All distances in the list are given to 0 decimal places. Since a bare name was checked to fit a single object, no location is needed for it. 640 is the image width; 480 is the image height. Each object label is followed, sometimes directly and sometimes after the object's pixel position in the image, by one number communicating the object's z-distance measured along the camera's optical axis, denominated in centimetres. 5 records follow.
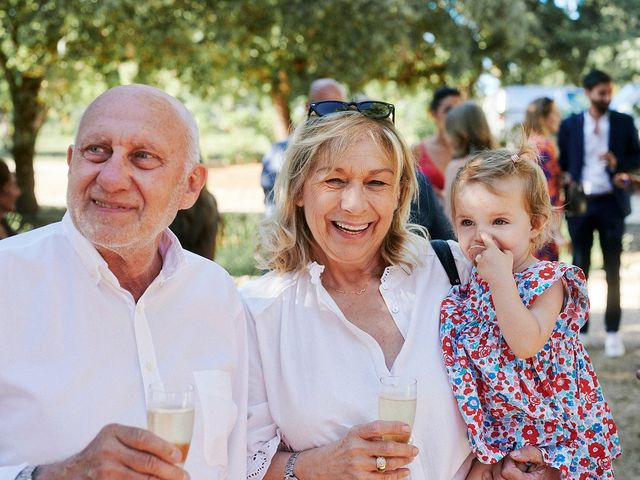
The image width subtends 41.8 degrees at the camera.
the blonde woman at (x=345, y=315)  271
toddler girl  274
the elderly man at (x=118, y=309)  237
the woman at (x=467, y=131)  625
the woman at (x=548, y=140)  696
